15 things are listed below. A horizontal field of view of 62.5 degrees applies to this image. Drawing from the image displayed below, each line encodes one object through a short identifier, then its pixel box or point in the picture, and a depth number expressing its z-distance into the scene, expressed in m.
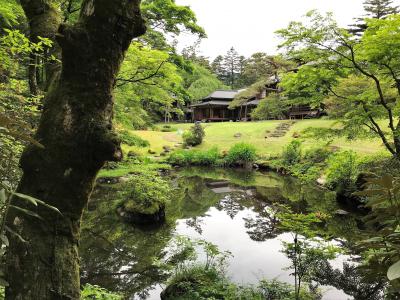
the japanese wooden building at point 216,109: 43.16
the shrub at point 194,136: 29.00
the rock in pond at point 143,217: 9.61
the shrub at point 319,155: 10.29
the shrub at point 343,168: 12.88
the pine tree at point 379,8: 32.53
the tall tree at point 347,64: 7.28
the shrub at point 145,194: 9.84
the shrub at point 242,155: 23.80
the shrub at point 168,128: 36.18
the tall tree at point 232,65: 61.75
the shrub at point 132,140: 10.38
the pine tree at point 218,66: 62.88
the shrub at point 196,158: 24.33
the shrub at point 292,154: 20.72
